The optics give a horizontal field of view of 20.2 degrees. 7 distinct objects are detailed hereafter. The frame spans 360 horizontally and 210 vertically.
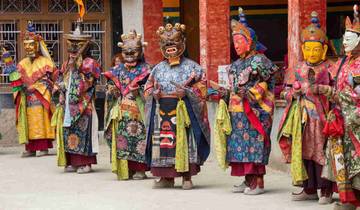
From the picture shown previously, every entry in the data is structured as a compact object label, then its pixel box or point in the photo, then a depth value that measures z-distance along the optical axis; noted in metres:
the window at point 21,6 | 18.00
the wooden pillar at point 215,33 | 15.49
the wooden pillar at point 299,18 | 12.62
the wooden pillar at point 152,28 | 17.52
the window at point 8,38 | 18.09
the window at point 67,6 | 18.09
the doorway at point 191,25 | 19.83
